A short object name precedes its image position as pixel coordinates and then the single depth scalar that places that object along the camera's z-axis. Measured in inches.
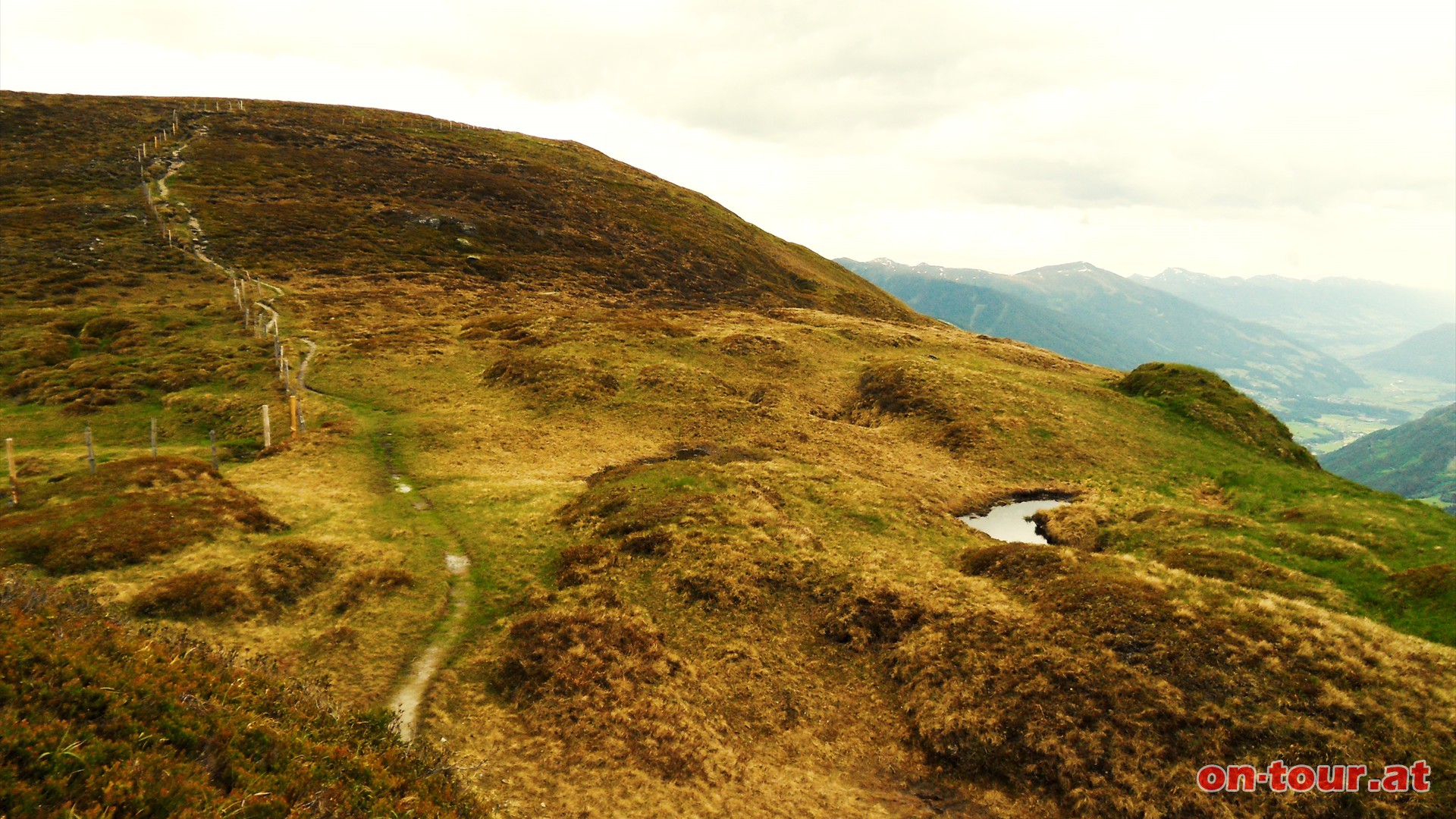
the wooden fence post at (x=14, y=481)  950.4
